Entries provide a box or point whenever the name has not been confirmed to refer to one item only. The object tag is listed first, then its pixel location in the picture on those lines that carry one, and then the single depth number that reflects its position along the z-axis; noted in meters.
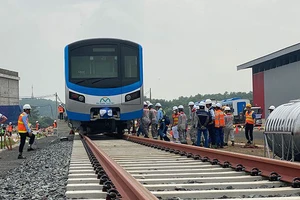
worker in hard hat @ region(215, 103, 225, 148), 17.30
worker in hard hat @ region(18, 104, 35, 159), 15.52
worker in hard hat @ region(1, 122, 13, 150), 21.17
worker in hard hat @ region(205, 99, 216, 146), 16.73
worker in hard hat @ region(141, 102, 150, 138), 21.40
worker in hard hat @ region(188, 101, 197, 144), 16.97
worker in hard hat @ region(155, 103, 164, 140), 20.81
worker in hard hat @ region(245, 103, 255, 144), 18.47
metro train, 19.06
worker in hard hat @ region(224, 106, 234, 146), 19.63
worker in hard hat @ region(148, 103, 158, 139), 21.05
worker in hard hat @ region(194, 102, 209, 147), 16.05
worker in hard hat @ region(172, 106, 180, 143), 18.83
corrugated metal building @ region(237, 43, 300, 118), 47.38
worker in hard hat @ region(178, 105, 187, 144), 18.38
